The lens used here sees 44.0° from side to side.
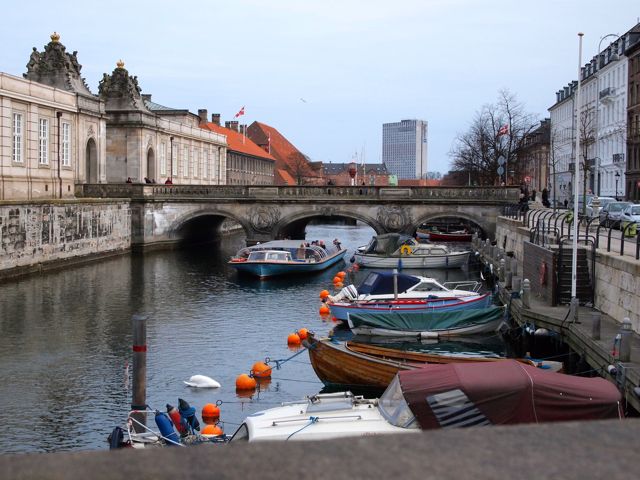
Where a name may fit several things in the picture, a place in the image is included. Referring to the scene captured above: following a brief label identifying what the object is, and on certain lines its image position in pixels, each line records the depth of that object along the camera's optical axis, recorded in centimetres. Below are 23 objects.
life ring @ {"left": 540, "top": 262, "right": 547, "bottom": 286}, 2953
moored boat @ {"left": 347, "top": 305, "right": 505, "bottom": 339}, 2878
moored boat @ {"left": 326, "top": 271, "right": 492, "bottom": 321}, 3228
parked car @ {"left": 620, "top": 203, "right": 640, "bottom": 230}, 4469
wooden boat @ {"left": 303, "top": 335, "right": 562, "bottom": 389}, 2109
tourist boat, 4819
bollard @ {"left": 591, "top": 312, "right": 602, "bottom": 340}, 2083
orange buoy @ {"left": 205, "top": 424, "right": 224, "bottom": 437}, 1717
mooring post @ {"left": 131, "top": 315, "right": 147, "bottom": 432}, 1738
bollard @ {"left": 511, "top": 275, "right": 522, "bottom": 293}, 3179
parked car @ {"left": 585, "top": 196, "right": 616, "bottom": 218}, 4522
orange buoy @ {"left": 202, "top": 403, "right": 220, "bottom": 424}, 1933
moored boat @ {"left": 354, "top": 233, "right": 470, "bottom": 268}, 5341
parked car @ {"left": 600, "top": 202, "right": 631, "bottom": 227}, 4854
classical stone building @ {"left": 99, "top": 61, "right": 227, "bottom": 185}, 6969
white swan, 2211
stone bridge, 6162
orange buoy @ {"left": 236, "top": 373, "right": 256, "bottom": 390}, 2216
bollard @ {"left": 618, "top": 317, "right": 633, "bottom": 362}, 1767
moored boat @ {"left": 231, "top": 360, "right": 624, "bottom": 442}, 1369
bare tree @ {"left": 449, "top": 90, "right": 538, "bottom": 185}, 8094
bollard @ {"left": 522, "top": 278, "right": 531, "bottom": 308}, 2752
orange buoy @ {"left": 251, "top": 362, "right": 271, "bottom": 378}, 2334
